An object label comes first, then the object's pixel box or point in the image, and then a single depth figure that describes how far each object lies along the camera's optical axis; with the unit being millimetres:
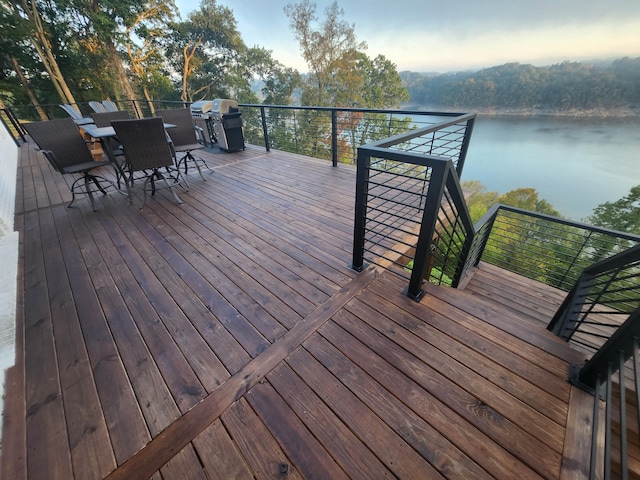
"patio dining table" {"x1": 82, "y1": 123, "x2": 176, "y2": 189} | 2770
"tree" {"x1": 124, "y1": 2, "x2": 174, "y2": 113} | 12109
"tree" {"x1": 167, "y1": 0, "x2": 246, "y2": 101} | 13758
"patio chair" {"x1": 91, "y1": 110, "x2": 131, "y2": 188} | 3484
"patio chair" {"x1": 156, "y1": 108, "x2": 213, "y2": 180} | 3545
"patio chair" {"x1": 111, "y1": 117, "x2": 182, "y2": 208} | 2506
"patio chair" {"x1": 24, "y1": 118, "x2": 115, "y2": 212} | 2514
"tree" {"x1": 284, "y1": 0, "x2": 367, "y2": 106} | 13695
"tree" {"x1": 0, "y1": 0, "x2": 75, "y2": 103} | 8609
